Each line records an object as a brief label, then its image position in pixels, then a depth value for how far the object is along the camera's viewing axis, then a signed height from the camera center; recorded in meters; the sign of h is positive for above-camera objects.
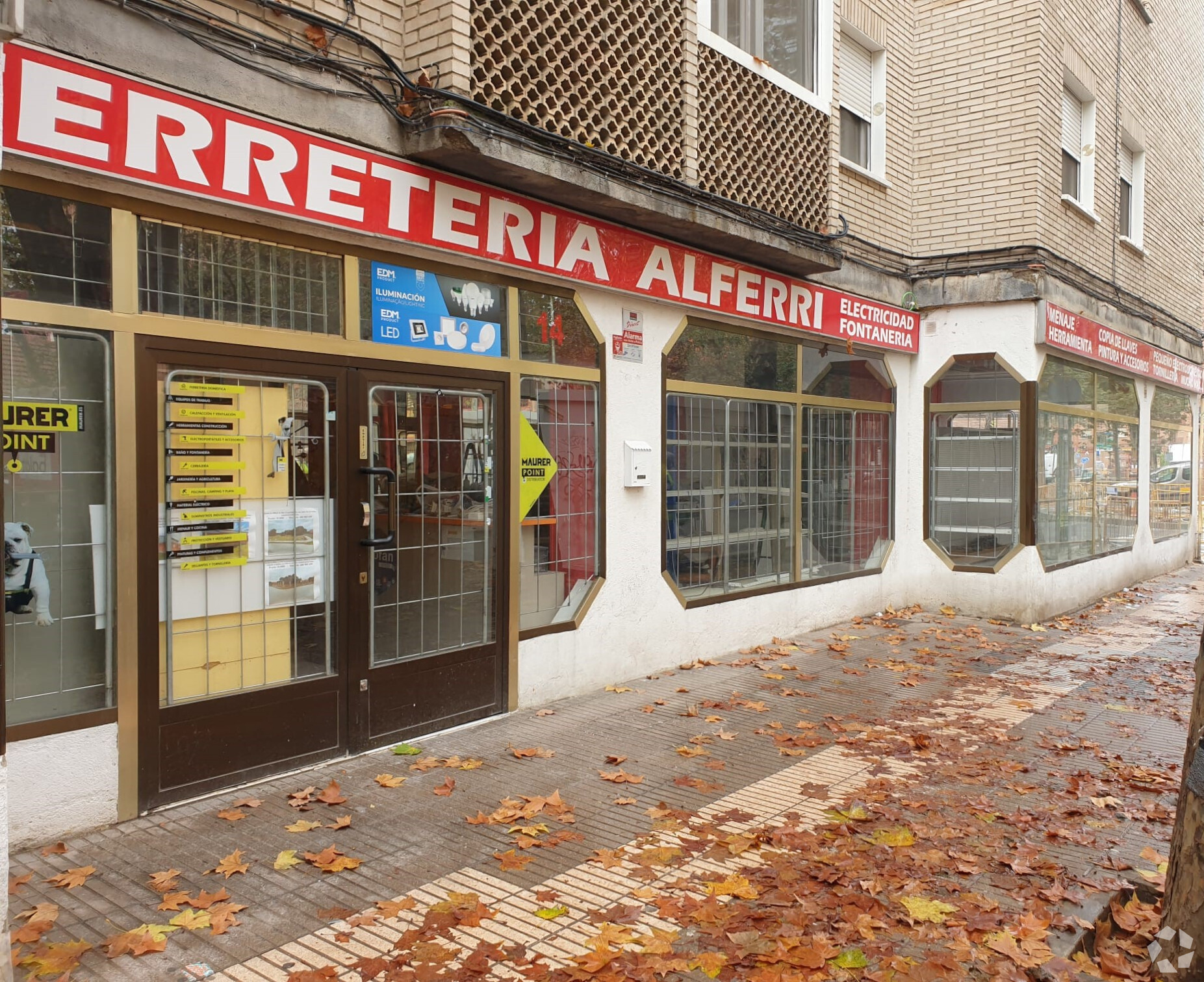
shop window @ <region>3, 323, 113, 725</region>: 4.19 -0.25
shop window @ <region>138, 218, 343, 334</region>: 4.63 +0.98
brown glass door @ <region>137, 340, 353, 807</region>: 4.65 -0.52
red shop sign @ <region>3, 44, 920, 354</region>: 4.08 +1.55
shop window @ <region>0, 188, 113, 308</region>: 4.11 +0.97
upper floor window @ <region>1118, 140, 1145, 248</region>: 14.04 +4.06
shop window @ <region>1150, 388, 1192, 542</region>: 15.40 +0.08
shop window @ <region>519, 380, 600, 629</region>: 6.68 -0.33
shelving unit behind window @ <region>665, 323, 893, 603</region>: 8.15 +0.06
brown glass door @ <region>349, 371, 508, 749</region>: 5.59 -0.55
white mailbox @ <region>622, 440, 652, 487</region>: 7.39 +0.04
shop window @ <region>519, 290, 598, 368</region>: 6.58 +0.97
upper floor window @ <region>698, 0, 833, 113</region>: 8.16 +3.94
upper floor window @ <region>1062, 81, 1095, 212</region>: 12.02 +4.08
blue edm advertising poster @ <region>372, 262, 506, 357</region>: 5.63 +0.98
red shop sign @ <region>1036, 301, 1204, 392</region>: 10.69 +1.59
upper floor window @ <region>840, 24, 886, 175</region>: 10.54 +4.14
